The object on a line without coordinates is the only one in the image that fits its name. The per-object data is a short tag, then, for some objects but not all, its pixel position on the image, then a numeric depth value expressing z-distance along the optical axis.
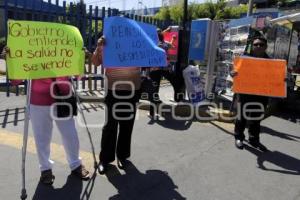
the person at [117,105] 2.80
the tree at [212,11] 25.77
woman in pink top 2.53
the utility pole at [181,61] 5.22
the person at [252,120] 3.65
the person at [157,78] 4.66
